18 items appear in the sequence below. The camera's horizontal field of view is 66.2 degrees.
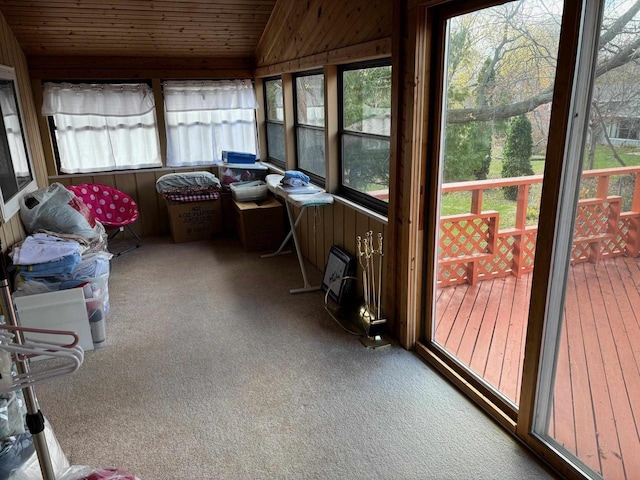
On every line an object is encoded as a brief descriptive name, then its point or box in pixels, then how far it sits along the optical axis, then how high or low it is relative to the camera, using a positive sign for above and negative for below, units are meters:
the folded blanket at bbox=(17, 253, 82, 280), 3.08 -0.97
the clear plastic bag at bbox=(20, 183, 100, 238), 3.64 -0.77
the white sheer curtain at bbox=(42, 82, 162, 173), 5.13 -0.18
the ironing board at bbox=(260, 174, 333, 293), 3.69 -0.70
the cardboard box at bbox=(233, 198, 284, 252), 4.93 -1.18
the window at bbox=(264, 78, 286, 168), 5.36 -0.19
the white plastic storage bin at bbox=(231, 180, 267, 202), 5.15 -0.90
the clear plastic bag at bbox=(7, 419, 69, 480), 1.76 -1.29
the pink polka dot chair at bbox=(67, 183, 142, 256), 4.90 -0.95
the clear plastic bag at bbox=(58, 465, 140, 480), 1.82 -1.33
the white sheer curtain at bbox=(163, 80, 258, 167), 5.52 -0.16
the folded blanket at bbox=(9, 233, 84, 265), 3.06 -0.87
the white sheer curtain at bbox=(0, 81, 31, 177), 3.78 -0.14
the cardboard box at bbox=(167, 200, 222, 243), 5.33 -1.21
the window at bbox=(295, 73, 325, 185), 4.27 -0.20
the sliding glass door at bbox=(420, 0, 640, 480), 1.68 -0.49
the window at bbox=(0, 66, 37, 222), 3.43 -0.32
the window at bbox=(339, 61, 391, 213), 3.25 -0.22
